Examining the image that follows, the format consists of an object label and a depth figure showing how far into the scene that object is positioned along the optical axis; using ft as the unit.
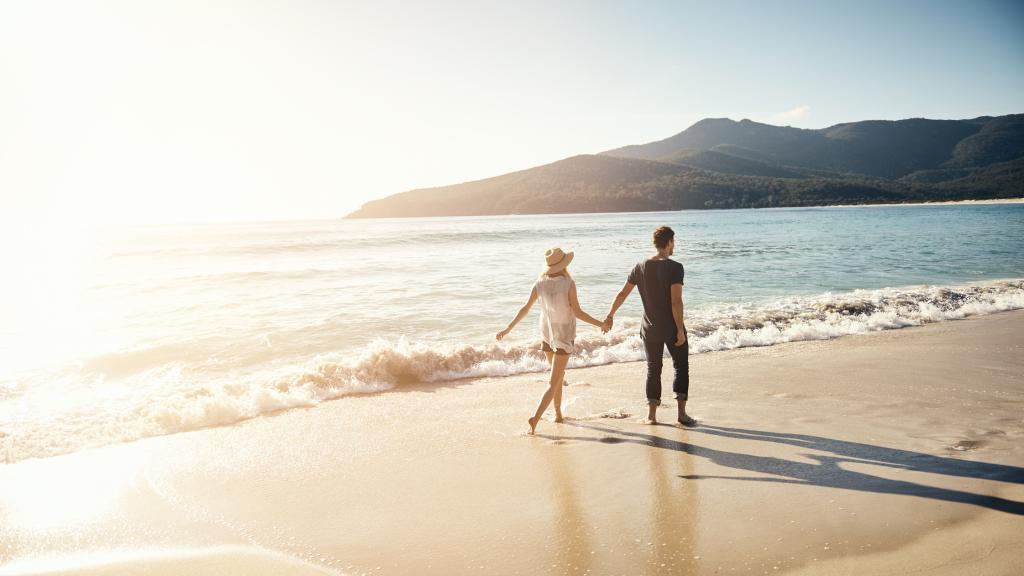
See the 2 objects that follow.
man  18.19
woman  18.86
